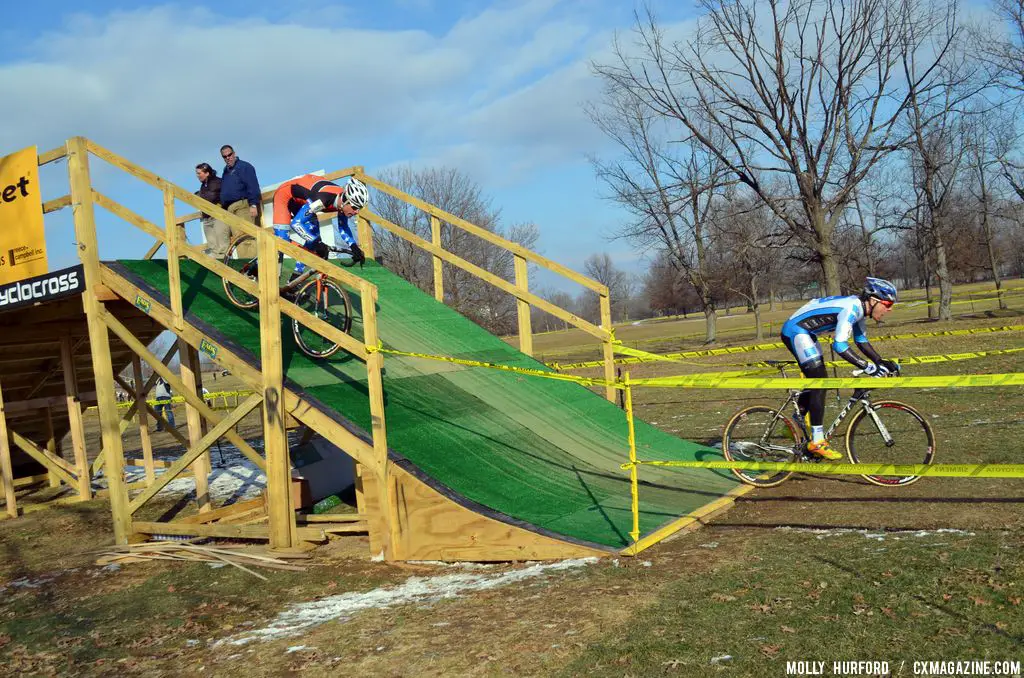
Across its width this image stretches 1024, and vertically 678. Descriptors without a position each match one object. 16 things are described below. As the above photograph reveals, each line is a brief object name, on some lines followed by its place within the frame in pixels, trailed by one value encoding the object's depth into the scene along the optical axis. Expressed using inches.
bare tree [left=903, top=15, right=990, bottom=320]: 1091.9
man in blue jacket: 460.8
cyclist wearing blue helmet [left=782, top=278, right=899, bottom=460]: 310.0
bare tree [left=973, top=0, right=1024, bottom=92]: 936.9
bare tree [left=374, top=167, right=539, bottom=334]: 1665.8
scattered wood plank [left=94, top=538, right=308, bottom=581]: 301.9
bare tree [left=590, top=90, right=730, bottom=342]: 1270.9
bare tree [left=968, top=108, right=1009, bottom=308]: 1325.0
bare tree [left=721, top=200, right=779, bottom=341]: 1252.5
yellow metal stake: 255.4
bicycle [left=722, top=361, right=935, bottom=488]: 310.5
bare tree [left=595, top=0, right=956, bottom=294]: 759.7
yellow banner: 390.0
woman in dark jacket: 474.9
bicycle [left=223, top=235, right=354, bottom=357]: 359.3
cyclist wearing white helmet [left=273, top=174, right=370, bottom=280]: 396.8
